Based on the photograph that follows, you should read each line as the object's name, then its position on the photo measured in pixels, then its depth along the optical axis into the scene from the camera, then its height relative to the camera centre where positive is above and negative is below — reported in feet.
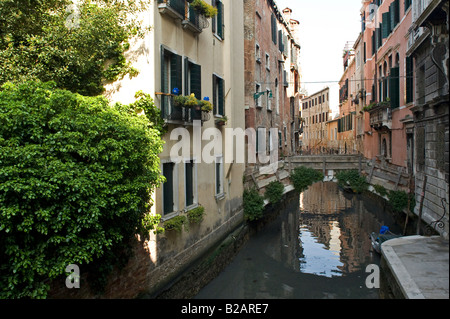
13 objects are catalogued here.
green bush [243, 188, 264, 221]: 54.39 -7.04
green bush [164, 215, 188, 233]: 30.31 -5.32
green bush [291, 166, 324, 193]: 60.29 -3.85
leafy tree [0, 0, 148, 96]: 27.45 +7.73
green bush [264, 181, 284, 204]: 56.49 -5.59
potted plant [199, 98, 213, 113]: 34.53 +3.90
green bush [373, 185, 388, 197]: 55.31 -5.45
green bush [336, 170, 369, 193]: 59.77 -4.38
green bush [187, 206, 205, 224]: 34.91 -5.36
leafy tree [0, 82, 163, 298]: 18.21 -1.36
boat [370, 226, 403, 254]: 43.06 -9.38
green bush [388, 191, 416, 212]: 50.78 -6.30
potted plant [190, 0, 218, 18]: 34.35 +12.21
